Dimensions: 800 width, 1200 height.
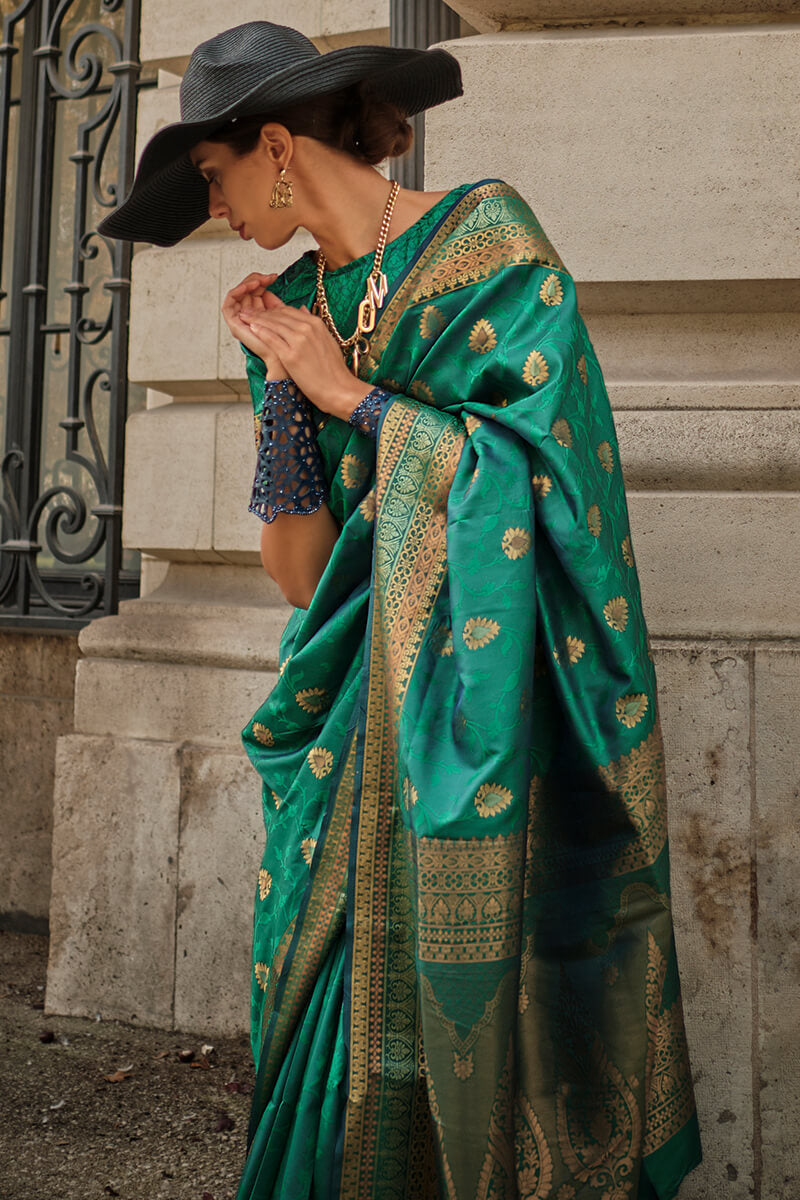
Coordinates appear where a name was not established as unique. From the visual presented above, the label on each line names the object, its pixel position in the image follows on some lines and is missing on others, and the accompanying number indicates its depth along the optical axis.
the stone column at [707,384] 2.43
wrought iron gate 3.79
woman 1.60
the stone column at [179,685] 3.18
